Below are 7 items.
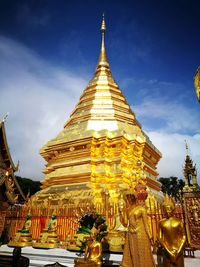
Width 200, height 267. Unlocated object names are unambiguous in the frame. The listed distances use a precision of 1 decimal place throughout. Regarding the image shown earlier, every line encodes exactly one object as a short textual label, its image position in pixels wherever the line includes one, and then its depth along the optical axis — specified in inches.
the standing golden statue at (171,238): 140.0
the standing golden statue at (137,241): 138.8
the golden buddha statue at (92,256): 162.1
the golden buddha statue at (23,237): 266.4
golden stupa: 378.9
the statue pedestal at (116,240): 202.1
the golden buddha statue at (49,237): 248.9
